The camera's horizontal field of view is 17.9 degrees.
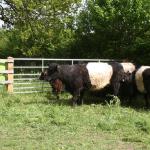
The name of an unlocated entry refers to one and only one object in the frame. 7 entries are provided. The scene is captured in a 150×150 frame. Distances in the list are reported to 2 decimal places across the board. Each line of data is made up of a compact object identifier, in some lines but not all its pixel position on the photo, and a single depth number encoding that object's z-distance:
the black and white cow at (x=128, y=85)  15.06
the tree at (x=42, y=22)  26.70
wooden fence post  17.07
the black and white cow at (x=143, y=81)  14.16
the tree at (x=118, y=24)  19.38
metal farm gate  17.67
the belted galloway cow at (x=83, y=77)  14.52
